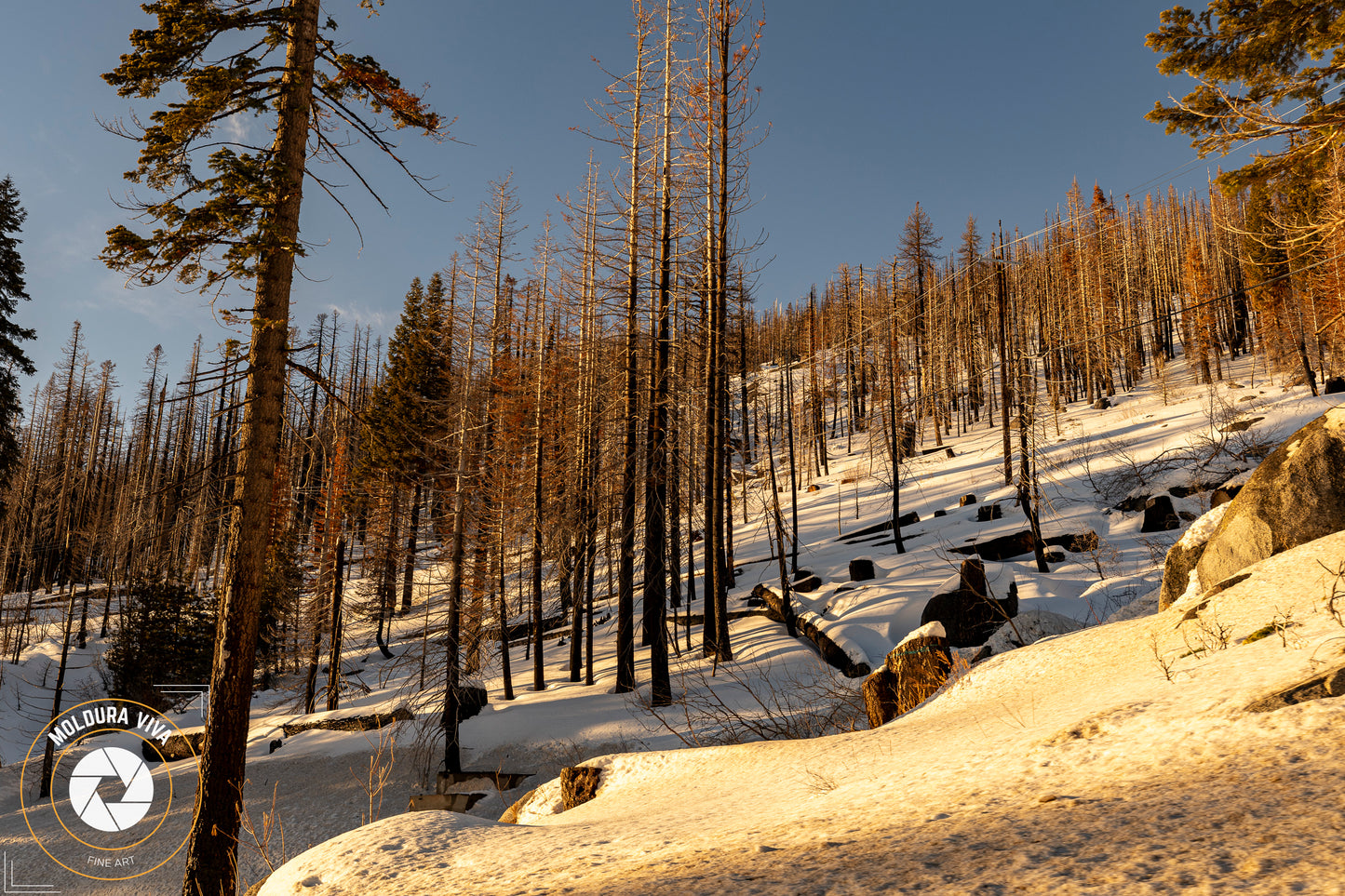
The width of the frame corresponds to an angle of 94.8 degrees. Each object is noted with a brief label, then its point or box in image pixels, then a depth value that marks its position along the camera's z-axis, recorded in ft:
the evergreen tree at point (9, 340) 64.08
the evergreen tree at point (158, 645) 82.07
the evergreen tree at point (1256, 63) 25.31
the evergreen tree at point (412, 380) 96.78
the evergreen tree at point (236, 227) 20.52
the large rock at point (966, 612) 40.27
